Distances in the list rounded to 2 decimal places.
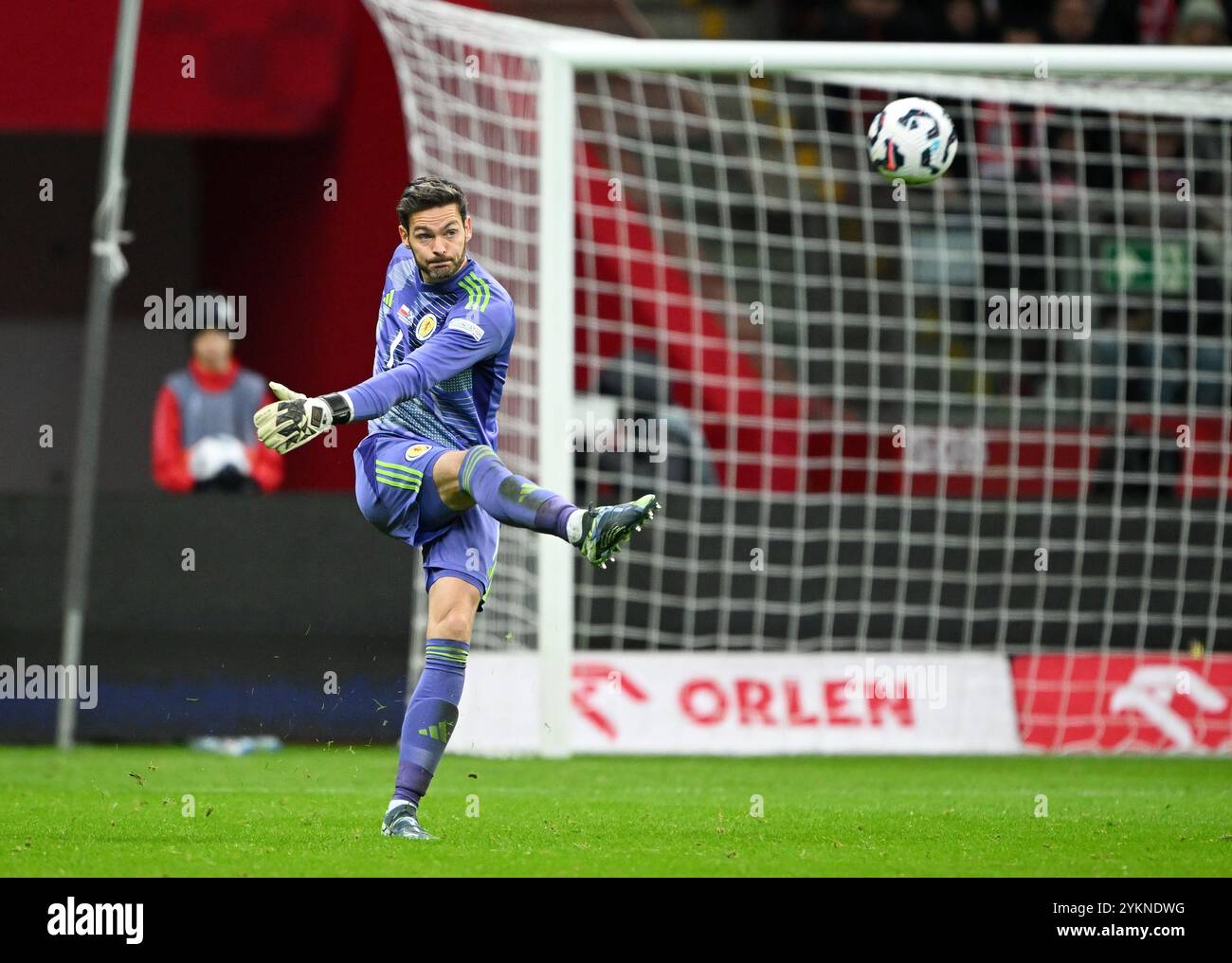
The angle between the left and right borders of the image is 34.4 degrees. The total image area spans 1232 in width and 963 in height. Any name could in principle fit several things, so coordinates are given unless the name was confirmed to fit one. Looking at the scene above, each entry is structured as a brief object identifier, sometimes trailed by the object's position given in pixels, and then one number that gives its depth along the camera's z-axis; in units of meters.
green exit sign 12.62
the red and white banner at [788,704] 10.45
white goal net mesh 10.86
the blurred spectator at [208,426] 10.98
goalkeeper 6.05
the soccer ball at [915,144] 8.34
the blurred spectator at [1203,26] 14.36
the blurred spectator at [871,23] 14.20
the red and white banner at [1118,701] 10.67
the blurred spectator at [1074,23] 14.49
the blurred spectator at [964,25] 14.38
